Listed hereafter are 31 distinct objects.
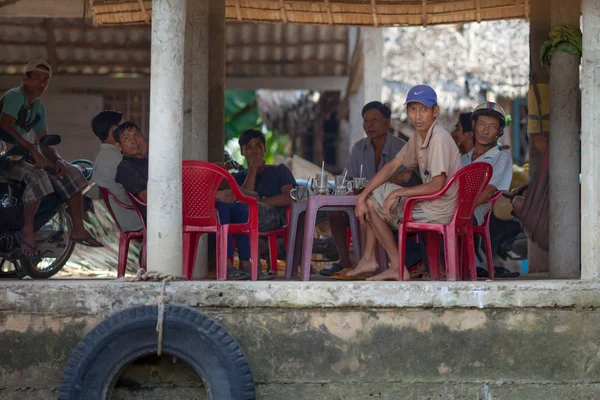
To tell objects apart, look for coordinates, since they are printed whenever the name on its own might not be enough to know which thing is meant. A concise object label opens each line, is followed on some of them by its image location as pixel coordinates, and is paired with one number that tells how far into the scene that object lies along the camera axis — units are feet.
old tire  33.47
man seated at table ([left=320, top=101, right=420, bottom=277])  48.96
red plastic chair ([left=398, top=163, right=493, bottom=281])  38.96
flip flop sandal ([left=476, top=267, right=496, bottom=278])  46.93
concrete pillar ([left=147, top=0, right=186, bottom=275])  36.96
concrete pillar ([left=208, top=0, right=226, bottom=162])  53.83
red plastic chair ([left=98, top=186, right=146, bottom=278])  44.52
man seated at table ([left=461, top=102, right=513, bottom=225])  44.19
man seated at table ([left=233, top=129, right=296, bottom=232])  50.34
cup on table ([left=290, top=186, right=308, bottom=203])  43.21
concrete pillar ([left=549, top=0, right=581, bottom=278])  45.62
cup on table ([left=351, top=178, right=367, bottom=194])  42.63
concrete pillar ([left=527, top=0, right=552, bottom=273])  52.70
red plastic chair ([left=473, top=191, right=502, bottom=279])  43.88
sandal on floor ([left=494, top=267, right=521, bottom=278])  49.24
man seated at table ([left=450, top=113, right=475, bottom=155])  51.39
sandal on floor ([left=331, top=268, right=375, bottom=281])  41.14
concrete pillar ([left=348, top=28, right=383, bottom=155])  70.90
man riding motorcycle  48.21
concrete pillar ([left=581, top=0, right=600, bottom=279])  36.91
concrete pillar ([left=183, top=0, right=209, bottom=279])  48.80
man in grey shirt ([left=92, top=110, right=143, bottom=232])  44.80
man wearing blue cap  39.55
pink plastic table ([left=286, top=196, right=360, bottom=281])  40.52
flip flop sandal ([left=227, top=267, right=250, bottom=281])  44.98
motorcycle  48.37
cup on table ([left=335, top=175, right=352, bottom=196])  42.08
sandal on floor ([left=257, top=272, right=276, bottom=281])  45.09
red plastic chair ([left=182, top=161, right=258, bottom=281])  40.55
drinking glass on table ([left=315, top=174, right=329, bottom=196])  41.61
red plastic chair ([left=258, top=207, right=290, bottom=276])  48.63
